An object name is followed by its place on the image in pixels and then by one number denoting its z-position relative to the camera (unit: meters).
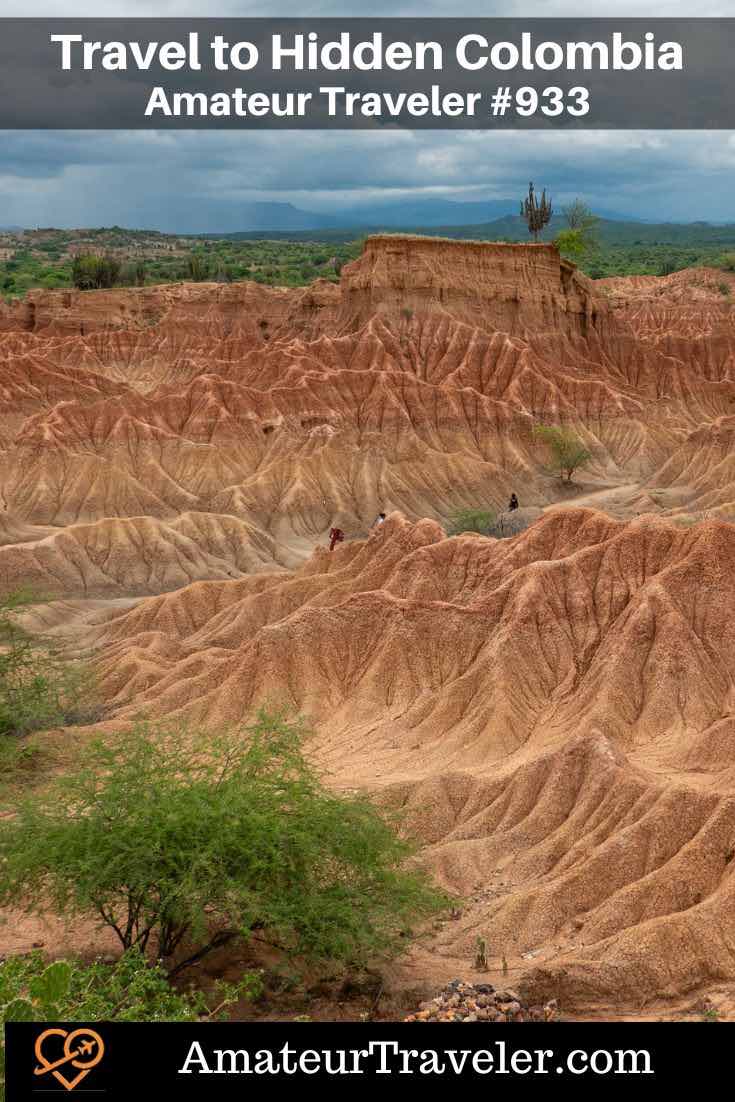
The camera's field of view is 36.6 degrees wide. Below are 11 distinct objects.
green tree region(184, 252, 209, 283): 154.48
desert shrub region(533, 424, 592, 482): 75.25
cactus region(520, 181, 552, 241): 110.89
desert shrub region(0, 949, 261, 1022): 13.26
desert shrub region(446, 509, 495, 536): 63.47
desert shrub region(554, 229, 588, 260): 114.88
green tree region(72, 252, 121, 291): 142.50
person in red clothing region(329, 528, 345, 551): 49.75
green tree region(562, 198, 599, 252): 121.39
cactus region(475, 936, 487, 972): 19.39
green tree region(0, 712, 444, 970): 17.89
